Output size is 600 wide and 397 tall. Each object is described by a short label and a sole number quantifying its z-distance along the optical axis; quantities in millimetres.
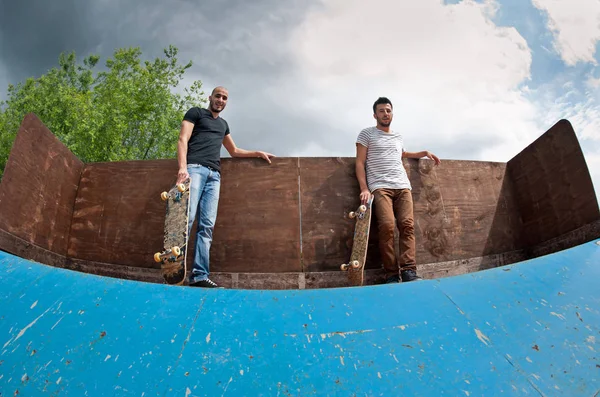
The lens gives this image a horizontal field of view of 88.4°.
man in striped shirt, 3509
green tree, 18172
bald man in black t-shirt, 3248
